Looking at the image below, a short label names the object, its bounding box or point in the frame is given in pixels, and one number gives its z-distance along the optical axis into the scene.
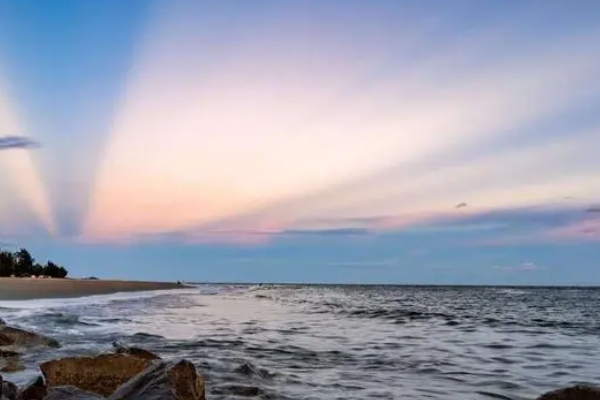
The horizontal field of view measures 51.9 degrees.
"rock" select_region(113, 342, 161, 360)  11.62
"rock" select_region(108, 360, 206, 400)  7.14
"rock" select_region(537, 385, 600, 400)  7.10
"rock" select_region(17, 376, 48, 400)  8.02
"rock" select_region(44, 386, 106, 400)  7.60
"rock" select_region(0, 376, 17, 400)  7.89
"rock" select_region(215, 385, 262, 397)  10.09
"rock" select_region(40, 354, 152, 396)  9.30
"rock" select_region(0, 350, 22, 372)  11.99
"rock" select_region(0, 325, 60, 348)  15.00
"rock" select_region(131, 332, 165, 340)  18.66
